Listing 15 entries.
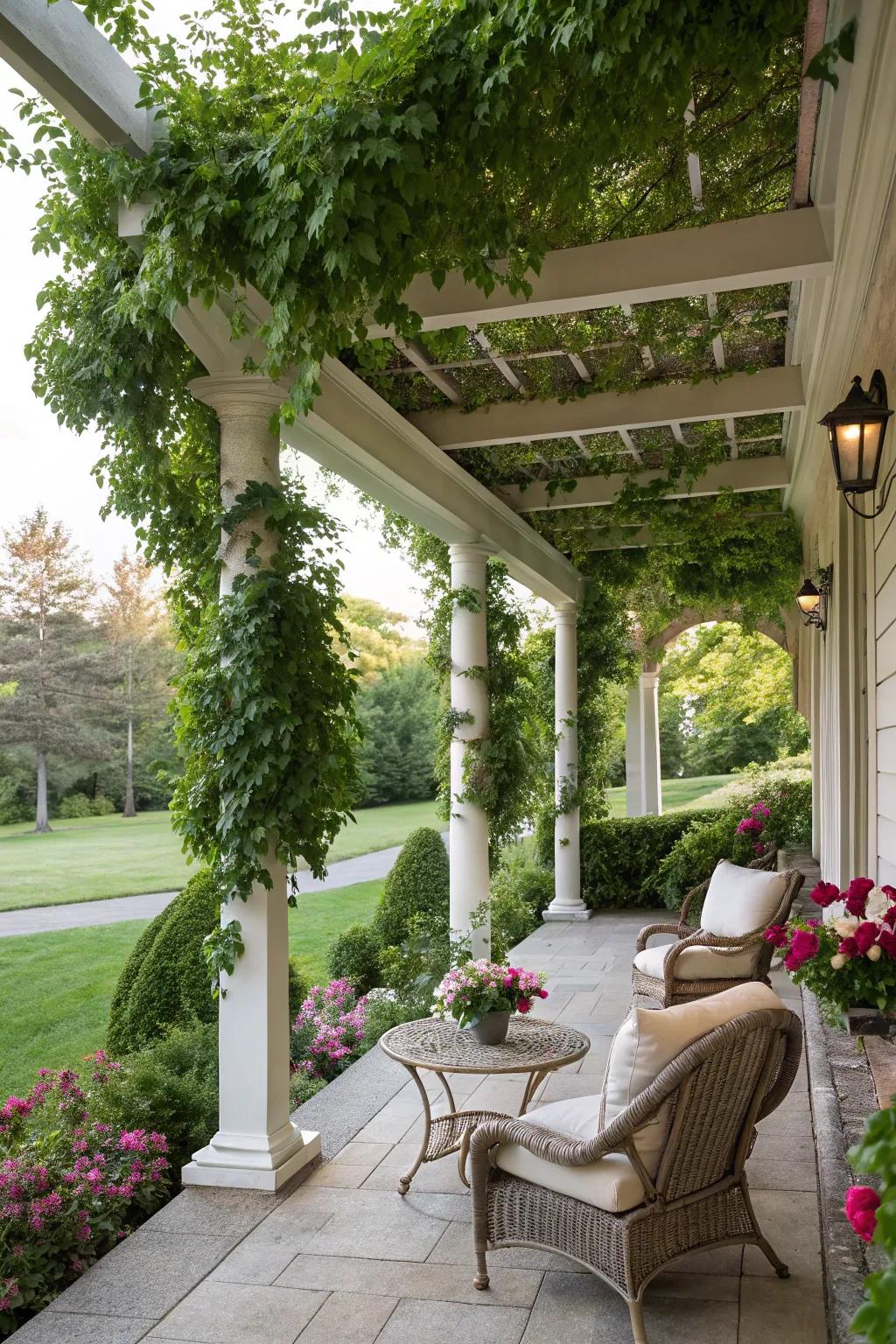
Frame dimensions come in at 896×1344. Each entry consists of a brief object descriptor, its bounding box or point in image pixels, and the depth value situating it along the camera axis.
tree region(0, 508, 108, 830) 16.67
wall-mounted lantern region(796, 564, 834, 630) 7.40
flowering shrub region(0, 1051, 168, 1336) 3.42
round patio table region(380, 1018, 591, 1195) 3.98
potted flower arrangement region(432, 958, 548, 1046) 4.21
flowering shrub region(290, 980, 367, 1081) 6.28
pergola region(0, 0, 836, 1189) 4.09
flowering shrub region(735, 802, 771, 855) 10.19
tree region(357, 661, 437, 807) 24.28
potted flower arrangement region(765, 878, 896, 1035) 3.01
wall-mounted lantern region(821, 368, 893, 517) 3.72
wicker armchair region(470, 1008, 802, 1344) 2.98
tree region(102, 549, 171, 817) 18.03
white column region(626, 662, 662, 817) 16.41
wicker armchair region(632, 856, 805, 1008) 6.07
